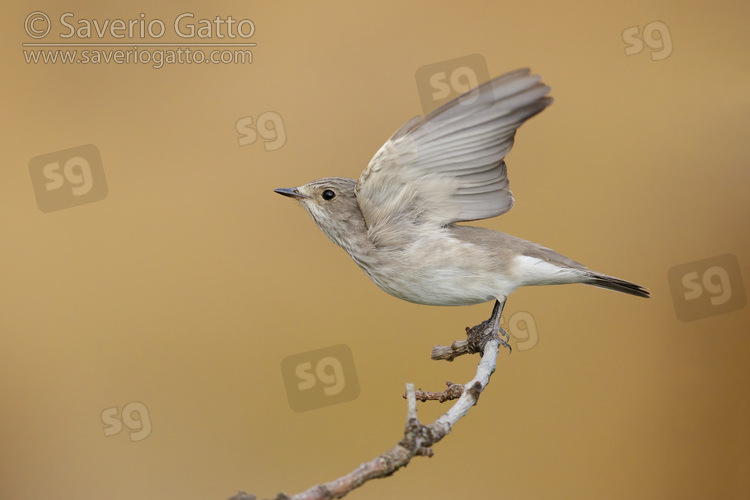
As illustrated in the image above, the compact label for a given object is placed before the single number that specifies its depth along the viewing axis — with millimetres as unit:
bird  6103
